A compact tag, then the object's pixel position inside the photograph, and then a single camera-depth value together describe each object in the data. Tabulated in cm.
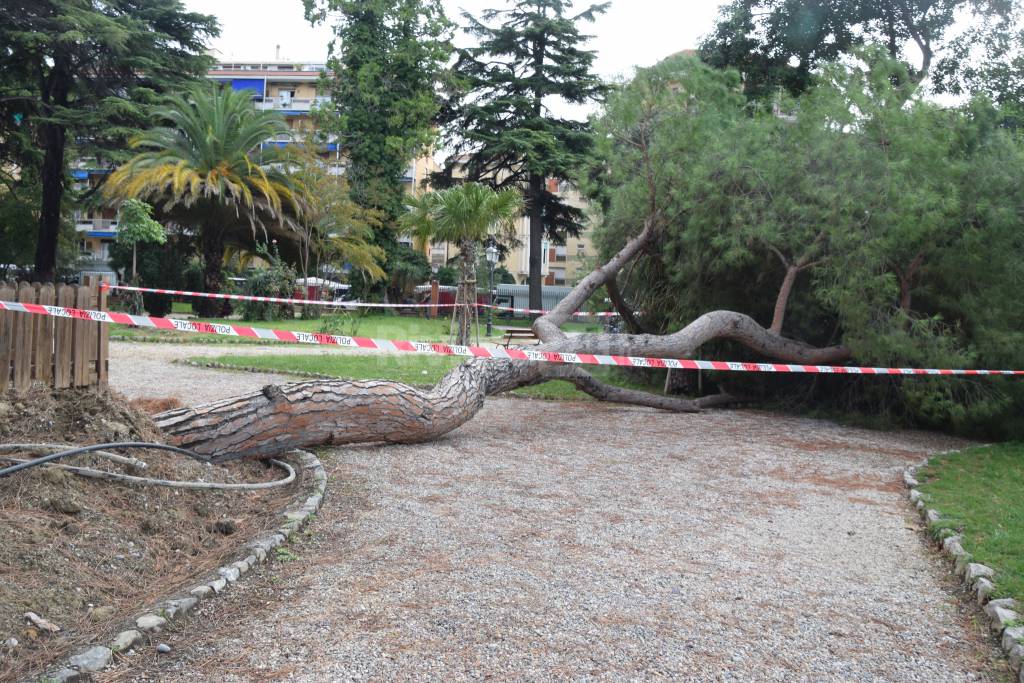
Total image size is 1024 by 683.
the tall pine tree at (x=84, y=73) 2509
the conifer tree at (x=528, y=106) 3453
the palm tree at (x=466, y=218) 1848
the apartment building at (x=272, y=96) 6172
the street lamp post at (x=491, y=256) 2629
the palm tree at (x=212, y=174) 2739
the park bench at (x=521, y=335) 2395
